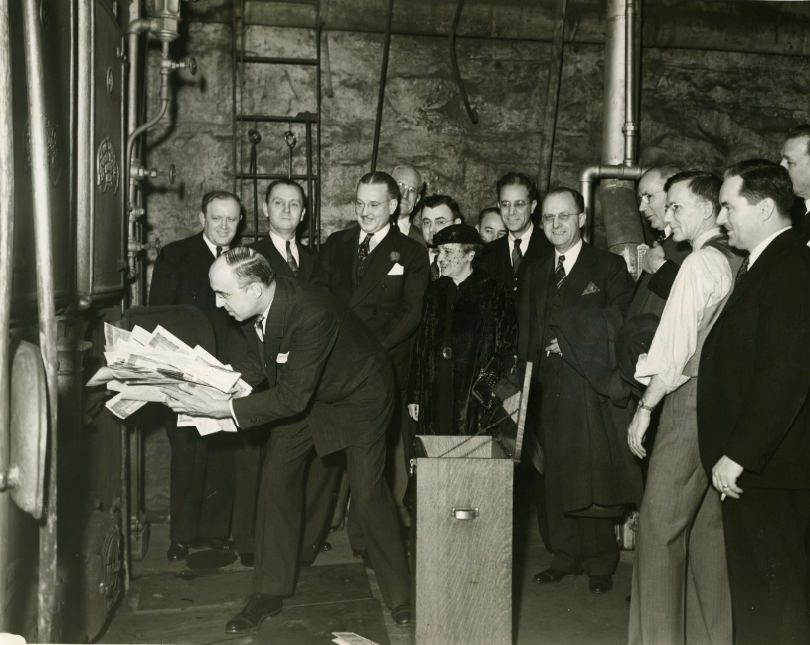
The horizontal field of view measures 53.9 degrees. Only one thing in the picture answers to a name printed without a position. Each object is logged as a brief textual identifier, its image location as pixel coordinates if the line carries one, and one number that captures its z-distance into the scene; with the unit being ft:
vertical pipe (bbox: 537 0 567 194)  18.69
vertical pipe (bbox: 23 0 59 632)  5.93
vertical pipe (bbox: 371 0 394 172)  17.89
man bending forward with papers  10.87
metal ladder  17.83
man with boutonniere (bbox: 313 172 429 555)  14.20
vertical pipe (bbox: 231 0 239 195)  17.65
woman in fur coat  13.38
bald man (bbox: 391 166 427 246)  16.19
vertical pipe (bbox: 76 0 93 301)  10.74
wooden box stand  9.16
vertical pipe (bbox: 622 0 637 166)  18.02
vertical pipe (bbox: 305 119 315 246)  17.88
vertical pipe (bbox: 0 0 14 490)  5.51
